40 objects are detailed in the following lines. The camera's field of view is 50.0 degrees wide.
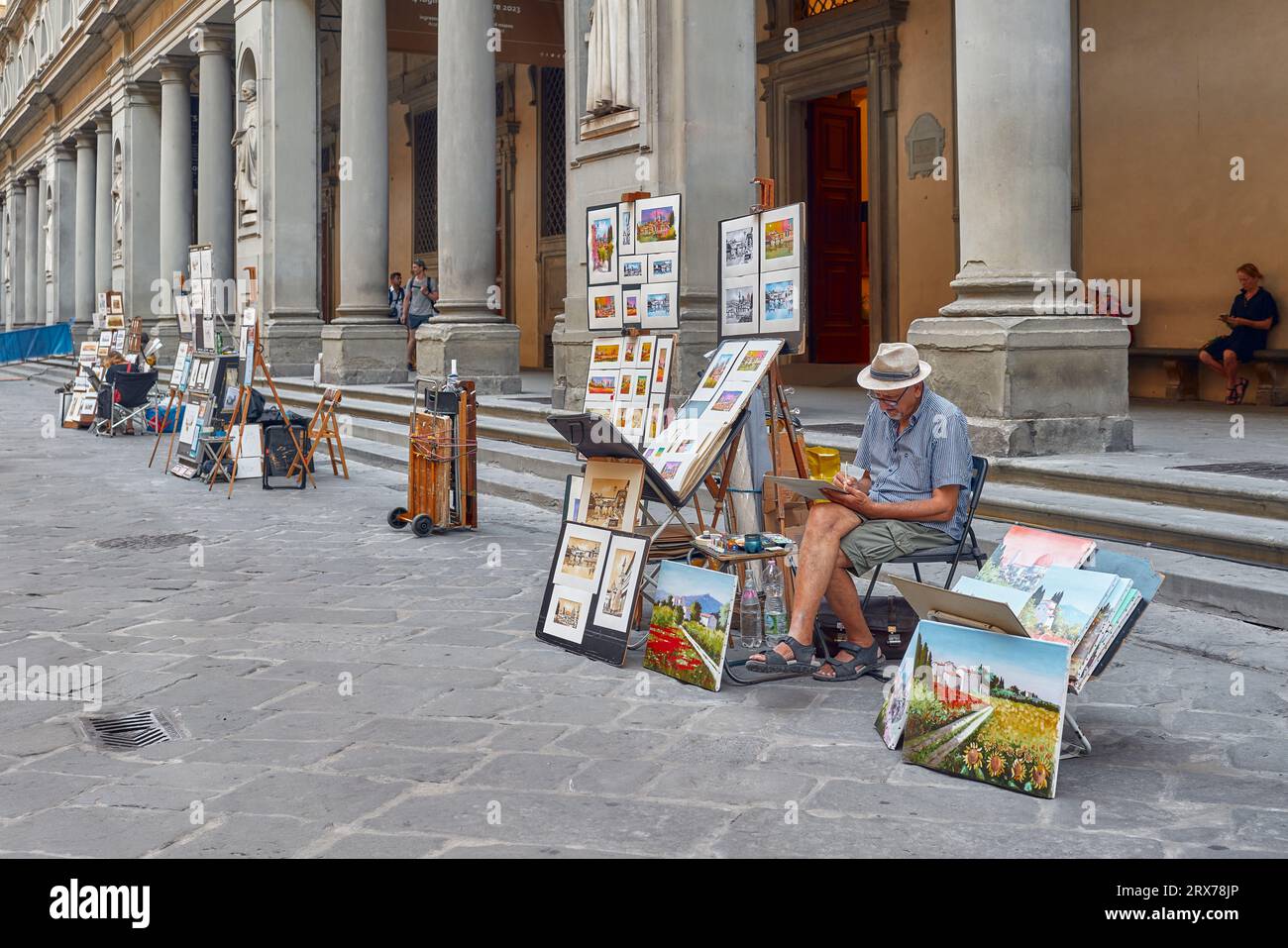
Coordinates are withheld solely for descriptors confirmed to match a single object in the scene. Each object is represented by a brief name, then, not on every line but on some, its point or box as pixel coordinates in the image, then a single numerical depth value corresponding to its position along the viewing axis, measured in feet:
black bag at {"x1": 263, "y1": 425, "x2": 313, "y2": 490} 36.32
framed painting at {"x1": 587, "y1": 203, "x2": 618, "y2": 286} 22.38
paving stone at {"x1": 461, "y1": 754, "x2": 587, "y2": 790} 12.40
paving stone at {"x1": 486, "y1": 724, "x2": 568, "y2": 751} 13.56
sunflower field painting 11.89
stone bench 37.14
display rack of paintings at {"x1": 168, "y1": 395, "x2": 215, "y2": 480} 38.27
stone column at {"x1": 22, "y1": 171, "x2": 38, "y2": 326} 131.54
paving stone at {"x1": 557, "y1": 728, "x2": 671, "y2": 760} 13.30
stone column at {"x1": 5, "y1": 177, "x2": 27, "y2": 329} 141.08
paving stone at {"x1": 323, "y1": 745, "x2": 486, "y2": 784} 12.67
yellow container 20.22
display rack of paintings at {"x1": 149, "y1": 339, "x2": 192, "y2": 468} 44.96
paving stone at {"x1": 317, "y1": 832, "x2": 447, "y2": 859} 10.62
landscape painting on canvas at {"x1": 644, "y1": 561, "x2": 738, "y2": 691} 15.56
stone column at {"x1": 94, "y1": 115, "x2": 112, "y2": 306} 98.02
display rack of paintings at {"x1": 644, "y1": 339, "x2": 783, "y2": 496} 17.67
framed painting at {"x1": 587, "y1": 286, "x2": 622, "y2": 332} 22.31
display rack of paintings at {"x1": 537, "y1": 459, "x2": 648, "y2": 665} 17.08
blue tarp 114.83
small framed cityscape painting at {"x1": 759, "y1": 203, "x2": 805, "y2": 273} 18.70
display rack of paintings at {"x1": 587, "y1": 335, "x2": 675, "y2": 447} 20.52
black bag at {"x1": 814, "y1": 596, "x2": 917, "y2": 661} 16.96
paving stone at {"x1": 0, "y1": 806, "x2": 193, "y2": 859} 10.86
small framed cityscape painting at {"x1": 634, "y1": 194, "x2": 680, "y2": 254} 21.20
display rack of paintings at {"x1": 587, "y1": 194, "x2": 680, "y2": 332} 21.26
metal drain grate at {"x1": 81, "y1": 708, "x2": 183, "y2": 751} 13.85
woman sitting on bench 36.83
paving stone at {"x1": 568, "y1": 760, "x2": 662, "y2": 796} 12.23
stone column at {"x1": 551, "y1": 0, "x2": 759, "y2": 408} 33.96
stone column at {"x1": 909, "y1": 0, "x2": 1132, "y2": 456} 24.63
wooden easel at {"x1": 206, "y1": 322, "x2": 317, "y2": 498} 35.96
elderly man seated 15.96
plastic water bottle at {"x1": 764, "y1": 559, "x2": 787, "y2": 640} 17.94
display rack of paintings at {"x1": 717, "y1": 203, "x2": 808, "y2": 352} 18.67
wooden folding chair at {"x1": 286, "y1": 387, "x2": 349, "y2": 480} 36.09
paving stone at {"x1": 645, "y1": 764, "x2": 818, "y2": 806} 11.99
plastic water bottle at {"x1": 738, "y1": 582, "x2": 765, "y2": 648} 17.79
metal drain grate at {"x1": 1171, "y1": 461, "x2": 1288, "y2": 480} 21.57
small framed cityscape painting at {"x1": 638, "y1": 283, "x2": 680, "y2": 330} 20.99
